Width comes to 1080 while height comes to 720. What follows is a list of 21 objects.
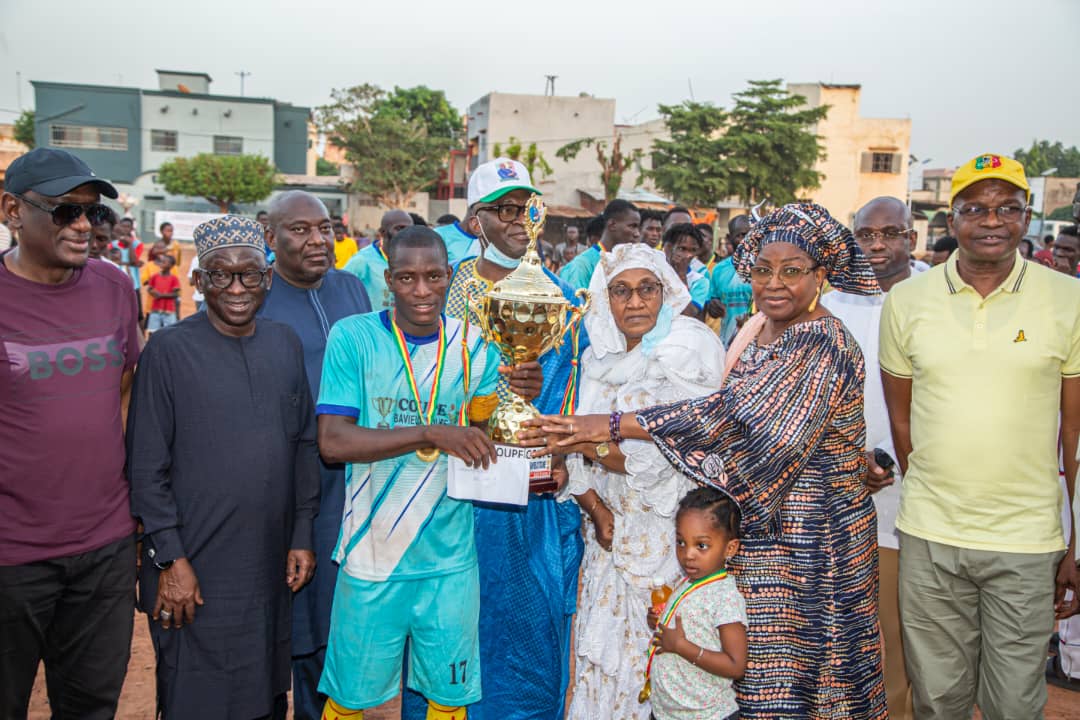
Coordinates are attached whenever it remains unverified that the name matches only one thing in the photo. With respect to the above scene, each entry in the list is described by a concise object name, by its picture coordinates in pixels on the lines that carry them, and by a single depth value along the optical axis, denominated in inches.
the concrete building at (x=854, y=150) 1534.2
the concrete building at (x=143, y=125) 1763.0
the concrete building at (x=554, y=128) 1574.8
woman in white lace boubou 123.0
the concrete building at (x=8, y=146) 1645.2
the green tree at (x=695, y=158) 1250.6
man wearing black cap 112.0
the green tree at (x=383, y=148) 1657.2
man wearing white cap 140.7
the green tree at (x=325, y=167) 2834.6
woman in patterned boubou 105.4
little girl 109.3
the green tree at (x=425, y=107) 2161.7
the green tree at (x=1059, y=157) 2720.2
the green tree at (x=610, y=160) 1302.9
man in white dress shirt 154.4
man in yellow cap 116.1
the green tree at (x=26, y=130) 1873.8
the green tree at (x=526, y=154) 1402.8
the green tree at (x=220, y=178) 1588.3
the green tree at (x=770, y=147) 1248.8
